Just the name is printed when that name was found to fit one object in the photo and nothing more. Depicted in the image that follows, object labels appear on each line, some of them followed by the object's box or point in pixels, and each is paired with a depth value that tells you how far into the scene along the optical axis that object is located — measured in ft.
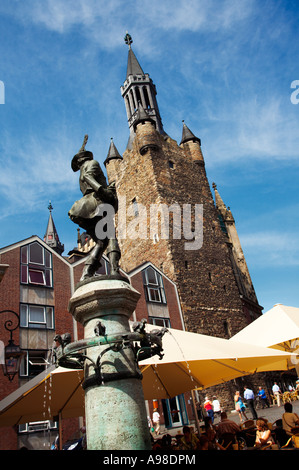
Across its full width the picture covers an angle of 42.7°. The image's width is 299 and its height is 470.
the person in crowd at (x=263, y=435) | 18.22
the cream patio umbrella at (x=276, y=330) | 29.01
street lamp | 26.53
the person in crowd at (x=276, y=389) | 56.24
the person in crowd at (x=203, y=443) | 16.44
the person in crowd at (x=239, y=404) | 39.15
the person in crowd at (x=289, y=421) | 18.40
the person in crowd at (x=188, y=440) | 19.69
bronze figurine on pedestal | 15.69
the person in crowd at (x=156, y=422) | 46.80
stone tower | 78.43
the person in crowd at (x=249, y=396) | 38.46
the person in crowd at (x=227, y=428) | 20.42
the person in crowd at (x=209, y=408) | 45.62
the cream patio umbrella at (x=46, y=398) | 20.30
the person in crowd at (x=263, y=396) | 53.11
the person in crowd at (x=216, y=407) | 47.83
